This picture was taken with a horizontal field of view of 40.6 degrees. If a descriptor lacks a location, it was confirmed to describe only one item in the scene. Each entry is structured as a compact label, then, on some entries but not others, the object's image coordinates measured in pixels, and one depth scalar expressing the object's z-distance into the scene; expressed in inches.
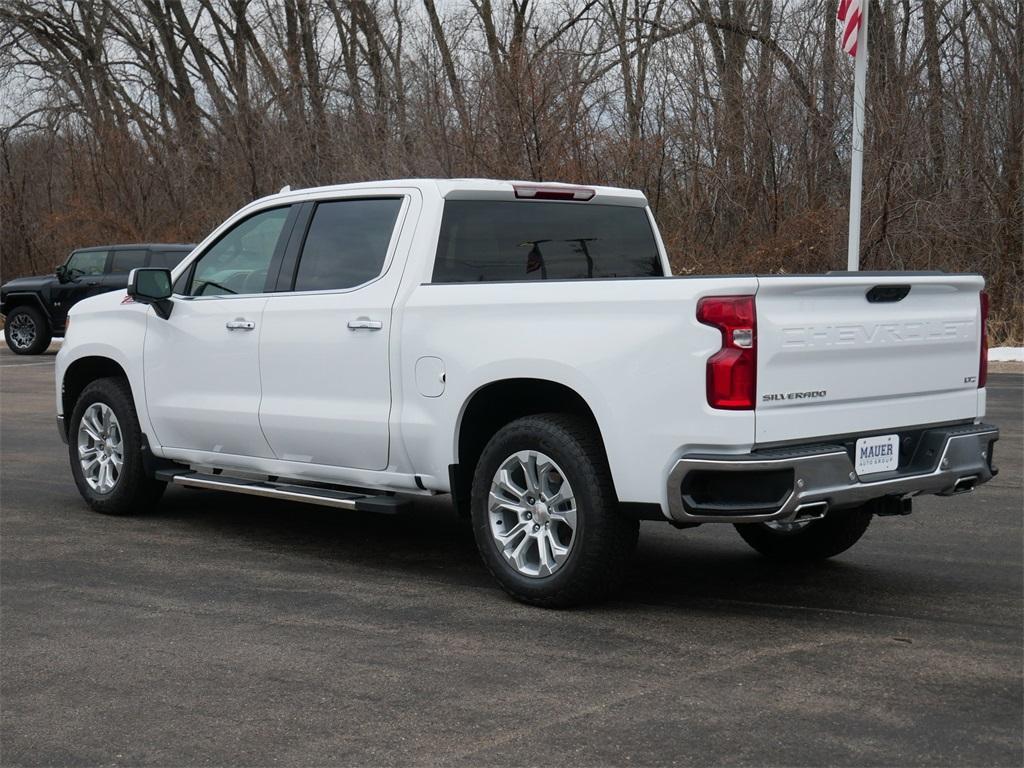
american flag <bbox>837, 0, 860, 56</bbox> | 717.3
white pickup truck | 218.4
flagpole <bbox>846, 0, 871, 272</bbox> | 695.1
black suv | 951.0
